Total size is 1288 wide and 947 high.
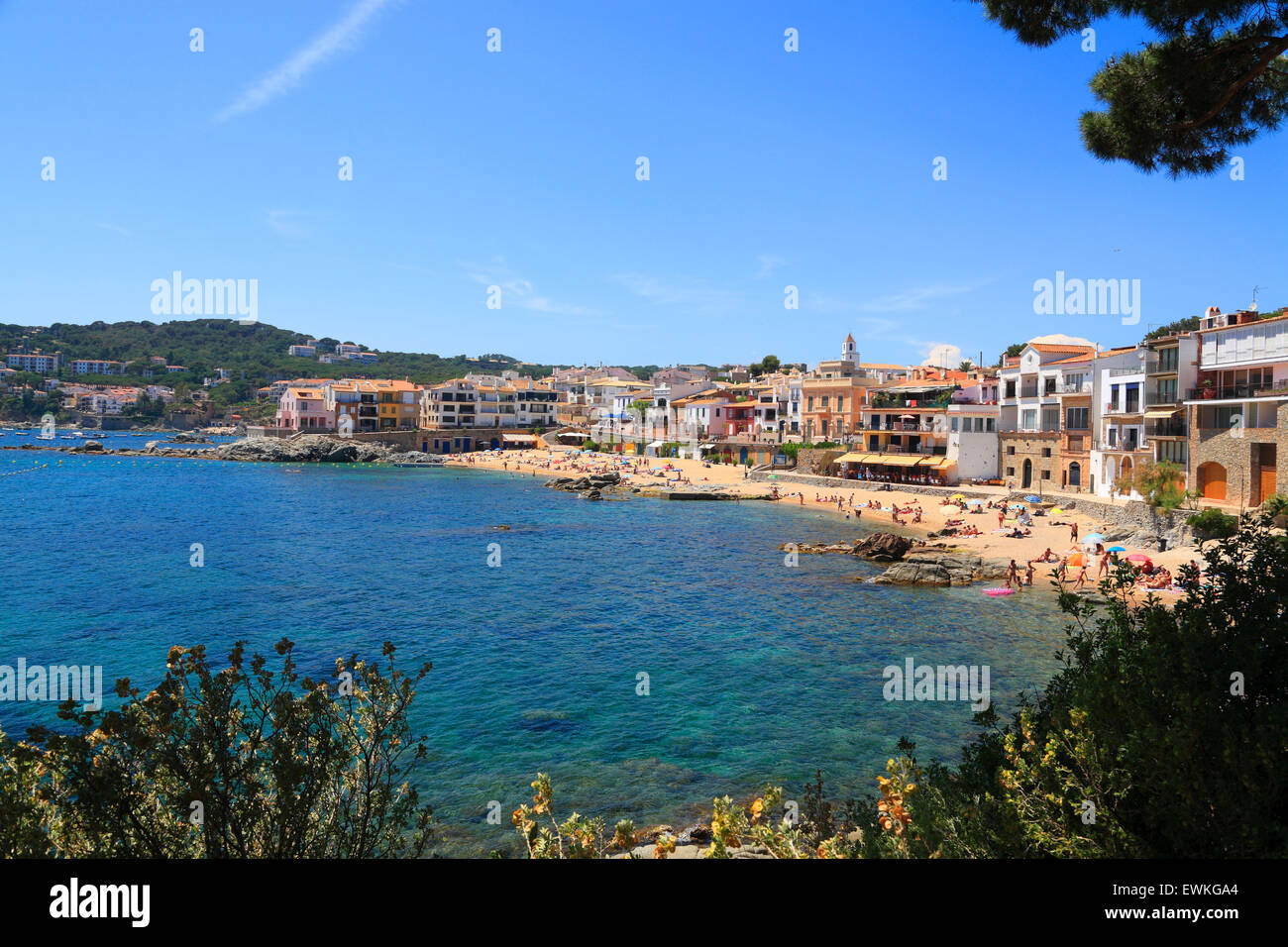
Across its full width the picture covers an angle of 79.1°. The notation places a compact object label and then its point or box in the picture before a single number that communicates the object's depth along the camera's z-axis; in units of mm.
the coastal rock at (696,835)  13023
